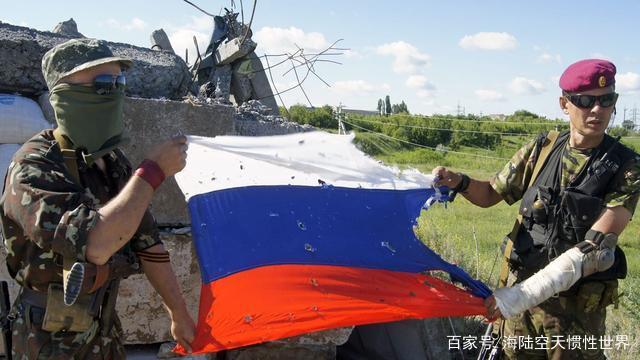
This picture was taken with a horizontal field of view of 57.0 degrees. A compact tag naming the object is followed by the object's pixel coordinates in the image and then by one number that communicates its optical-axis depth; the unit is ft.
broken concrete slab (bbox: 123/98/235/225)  12.52
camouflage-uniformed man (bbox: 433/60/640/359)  9.06
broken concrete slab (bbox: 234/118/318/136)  15.11
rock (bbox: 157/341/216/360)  12.51
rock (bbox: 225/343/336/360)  13.09
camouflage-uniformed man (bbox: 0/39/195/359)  5.99
